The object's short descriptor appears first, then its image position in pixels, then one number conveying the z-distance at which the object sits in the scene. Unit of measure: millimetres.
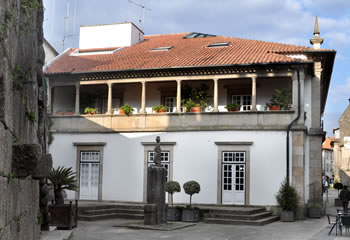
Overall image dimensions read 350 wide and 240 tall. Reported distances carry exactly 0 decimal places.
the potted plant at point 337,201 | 29372
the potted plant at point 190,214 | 18734
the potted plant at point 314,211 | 21125
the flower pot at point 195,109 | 22562
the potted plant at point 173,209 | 18922
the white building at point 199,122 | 21328
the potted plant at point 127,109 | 23500
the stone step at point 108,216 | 18547
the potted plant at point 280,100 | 21719
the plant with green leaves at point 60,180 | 13389
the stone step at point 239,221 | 18031
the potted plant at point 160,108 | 23088
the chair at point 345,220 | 13977
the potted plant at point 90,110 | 24125
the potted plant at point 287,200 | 19953
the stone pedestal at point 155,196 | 16172
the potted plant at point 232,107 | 22047
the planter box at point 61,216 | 13727
